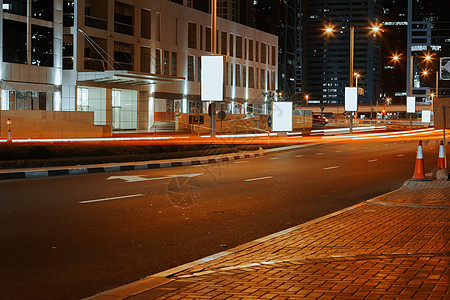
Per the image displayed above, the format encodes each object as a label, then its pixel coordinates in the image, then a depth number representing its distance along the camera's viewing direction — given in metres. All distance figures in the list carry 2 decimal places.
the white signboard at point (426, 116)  64.57
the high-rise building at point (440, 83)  180.85
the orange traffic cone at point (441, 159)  15.40
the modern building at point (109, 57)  42.97
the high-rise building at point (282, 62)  197.12
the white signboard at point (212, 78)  30.36
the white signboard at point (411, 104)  63.52
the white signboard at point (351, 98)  51.22
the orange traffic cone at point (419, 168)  14.82
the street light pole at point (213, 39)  29.66
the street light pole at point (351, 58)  45.38
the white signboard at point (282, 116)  40.66
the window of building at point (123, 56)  51.91
